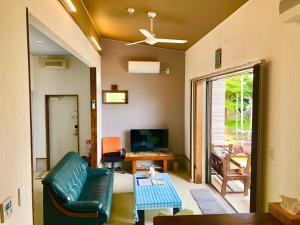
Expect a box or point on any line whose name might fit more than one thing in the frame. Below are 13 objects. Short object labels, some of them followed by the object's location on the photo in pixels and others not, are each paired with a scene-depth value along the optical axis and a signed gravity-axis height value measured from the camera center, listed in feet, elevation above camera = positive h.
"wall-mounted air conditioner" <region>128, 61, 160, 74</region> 21.15 +2.95
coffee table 12.14 -4.50
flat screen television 22.03 -2.94
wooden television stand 20.88 -4.20
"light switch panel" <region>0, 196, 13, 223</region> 5.23 -2.14
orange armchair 21.14 -3.72
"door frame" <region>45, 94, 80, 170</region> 22.25 -1.47
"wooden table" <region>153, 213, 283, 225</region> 5.44 -2.44
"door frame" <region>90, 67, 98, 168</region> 18.44 -0.87
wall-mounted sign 13.80 +2.40
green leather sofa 10.52 -4.12
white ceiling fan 12.93 +3.29
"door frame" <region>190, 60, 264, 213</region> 9.38 -1.43
